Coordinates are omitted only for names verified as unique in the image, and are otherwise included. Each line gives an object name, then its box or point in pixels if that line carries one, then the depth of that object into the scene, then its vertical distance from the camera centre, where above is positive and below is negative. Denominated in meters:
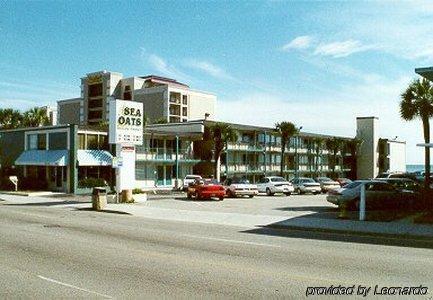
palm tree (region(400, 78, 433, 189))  34.34 +4.29
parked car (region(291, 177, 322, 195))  44.97 -2.29
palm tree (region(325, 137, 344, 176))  71.50 +2.60
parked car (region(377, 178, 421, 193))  26.72 -1.26
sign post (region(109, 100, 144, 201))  31.06 +1.67
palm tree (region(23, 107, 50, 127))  66.75 +6.31
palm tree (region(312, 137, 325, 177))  70.31 +2.58
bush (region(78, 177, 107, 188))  43.72 -1.94
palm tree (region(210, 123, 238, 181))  52.28 +2.87
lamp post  66.25 +0.04
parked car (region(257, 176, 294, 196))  42.28 -2.13
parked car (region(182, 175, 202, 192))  46.15 -1.69
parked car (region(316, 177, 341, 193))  47.22 -2.17
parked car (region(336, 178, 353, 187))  49.20 -2.08
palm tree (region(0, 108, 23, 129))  69.50 +6.38
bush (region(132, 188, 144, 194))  33.56 -2.05
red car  34.94 -2.05
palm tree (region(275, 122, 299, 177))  58.94 +3.89
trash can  27.46 -2.15
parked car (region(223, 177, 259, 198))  38.47 -2.16
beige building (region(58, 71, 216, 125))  91.50 +12.82
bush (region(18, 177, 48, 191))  45.34 -2.05
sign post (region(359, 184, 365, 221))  20.41 -1.87
